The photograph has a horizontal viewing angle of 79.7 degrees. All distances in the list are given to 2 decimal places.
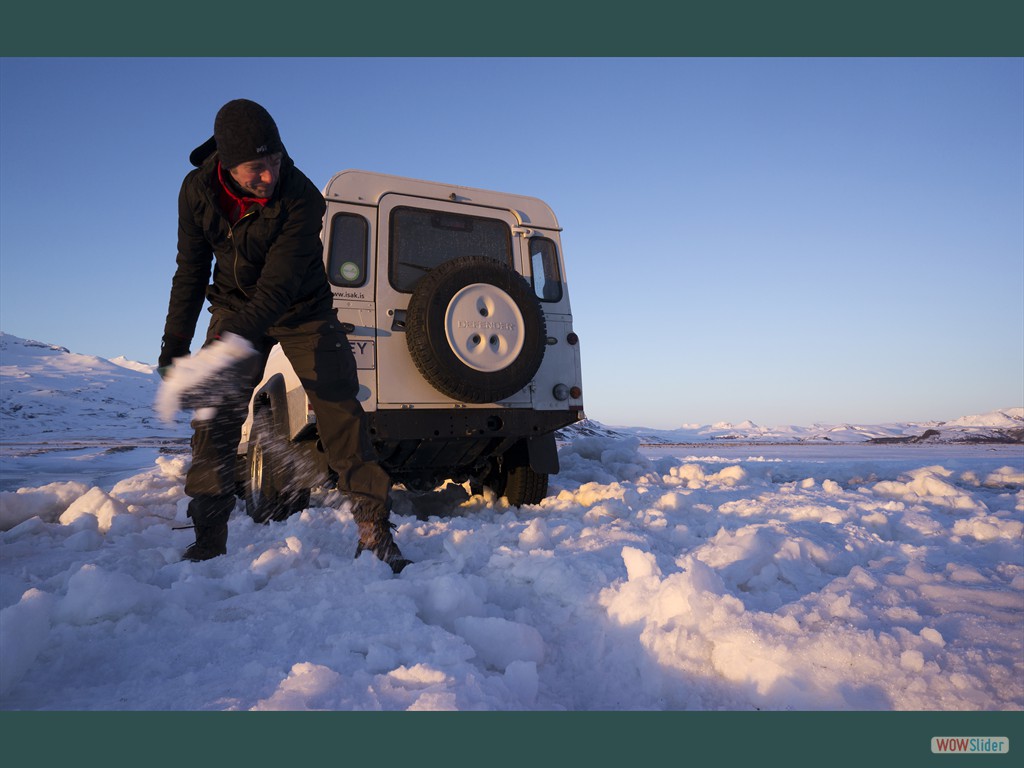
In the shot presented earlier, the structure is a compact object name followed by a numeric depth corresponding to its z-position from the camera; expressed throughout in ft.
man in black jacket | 8.85
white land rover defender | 13.53
